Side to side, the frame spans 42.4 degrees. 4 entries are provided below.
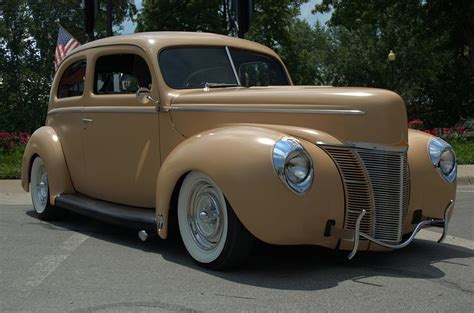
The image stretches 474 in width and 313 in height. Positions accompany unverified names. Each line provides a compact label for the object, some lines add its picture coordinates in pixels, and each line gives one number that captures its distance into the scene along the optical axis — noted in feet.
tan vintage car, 13.61
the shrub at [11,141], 43.47
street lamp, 136.53
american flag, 47.09
